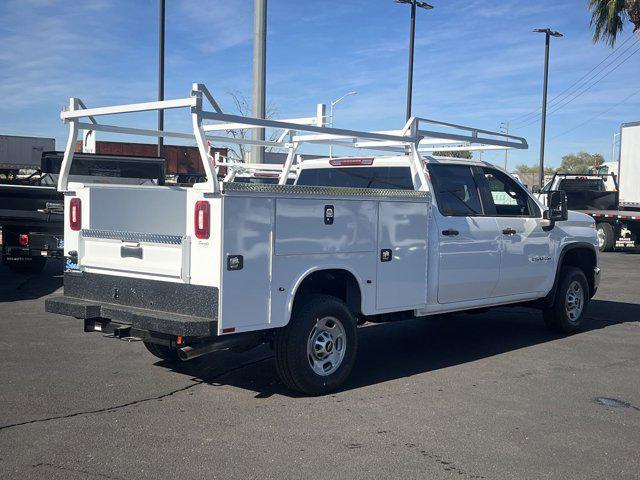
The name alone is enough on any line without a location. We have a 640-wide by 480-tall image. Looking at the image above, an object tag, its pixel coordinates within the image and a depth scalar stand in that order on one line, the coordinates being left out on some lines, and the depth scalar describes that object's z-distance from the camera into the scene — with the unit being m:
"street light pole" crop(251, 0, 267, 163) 12.45
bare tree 18.77
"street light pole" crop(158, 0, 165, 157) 18.77
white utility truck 5.53
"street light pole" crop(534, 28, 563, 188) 32.59
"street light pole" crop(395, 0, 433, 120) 26.25
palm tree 23.69
